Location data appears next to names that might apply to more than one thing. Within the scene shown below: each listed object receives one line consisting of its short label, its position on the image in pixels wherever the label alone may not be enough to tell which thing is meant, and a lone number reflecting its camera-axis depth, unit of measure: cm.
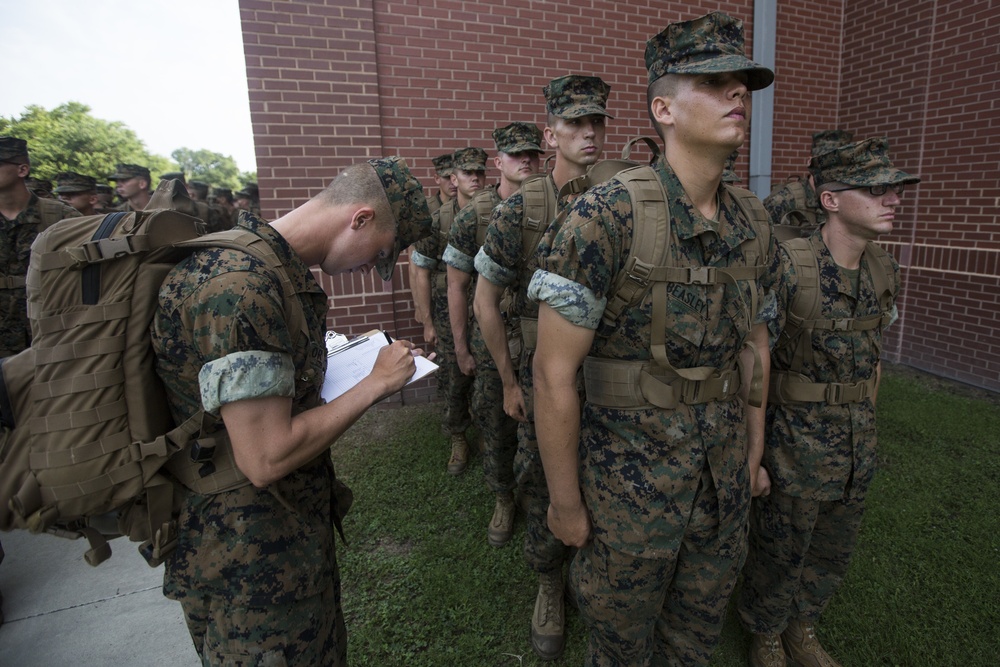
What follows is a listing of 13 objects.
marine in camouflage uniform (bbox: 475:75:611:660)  262
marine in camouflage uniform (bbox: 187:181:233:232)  802
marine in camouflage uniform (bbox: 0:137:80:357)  374
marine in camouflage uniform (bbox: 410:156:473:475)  437
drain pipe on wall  608
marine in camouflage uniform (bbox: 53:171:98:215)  614
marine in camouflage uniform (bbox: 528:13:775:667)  157
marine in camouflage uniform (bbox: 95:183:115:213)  849
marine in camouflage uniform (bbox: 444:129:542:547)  338
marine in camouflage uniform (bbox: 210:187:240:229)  945
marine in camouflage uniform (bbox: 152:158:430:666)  126
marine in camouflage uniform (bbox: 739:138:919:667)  224
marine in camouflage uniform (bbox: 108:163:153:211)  654
